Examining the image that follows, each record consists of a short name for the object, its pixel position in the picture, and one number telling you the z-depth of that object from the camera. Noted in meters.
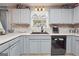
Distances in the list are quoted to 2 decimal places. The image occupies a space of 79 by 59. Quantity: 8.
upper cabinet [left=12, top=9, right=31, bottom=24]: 1.09
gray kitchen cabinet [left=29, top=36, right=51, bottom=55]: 0.99
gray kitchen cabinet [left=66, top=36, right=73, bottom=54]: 1.00
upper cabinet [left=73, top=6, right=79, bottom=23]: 0.99
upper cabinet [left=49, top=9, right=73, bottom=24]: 1.10
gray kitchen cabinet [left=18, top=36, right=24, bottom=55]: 0.94
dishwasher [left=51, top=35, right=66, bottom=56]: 0.99
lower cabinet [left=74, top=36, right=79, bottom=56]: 0.88
